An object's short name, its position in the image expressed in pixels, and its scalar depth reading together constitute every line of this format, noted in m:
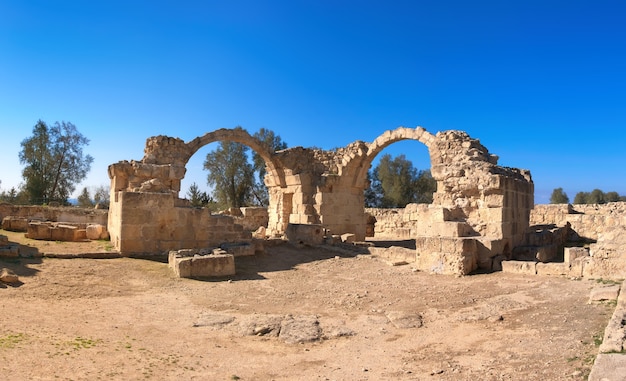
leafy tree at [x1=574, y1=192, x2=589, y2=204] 48.94
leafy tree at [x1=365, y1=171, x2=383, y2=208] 35.73
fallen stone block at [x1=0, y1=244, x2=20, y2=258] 8.48
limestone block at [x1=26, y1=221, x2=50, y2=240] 11.50
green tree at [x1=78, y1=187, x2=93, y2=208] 28.89
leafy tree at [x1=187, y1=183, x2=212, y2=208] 27.34
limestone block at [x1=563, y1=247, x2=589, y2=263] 7.93
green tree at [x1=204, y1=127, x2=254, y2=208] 30.36
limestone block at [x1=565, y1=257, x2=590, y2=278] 7.63
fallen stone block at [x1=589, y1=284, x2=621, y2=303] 5.68
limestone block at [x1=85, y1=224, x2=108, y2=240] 11.91
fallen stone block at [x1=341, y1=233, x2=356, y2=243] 14.22
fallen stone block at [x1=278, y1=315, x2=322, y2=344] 5.24
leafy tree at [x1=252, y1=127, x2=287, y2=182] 30.88
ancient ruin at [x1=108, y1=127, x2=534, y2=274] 9.27
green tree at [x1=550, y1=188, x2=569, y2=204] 46.94
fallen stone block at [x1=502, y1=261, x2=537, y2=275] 8.20
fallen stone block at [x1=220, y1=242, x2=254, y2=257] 10.34
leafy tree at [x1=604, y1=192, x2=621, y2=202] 47.38
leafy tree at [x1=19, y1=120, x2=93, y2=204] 25.84
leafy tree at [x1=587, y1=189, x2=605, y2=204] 47.14
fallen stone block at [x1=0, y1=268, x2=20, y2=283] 7.04
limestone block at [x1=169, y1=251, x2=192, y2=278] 8.46
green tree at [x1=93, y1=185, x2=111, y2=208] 32.18
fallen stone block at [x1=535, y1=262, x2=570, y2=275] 7.78
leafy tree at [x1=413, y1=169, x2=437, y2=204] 36.06
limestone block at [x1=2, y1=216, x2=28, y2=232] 13.21
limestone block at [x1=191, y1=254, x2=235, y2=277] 8.59
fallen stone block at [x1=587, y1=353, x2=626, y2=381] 2.90
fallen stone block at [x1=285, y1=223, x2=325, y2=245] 12.82
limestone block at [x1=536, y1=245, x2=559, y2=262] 9.82
